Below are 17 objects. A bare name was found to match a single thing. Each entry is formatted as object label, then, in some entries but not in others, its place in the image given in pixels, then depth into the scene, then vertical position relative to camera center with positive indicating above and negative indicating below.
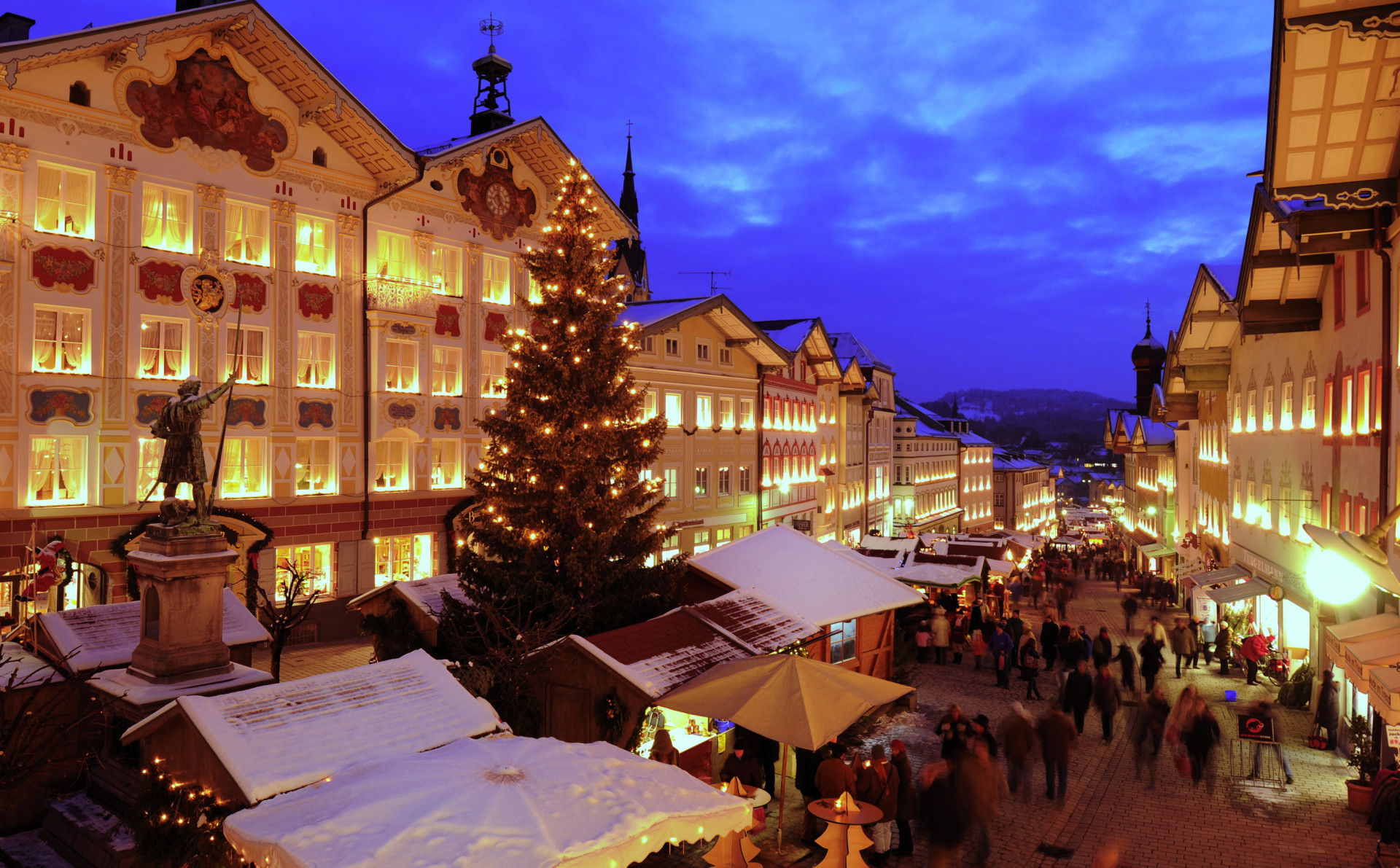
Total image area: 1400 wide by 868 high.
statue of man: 11.16 -0.19
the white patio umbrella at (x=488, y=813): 5.85 -2.65
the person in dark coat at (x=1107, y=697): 15.15 -4.44
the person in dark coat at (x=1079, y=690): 15.19 -4.29
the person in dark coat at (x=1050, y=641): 20.19 -4.64
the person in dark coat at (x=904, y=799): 10.55 -4.26
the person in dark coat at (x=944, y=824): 9.83 -4.23
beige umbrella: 9.92 -3.10
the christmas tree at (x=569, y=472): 15.96 -0.76
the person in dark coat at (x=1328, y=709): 14.64 -4.46
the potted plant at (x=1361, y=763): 11.96 -4.65
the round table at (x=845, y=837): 9.53 -4.28
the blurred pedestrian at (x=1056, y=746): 12.20 -4.19
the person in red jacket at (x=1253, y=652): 19.77 -4.77
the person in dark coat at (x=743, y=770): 11.01 -4.09
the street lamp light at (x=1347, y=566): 6.78 -1.08
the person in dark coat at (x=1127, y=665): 18.97 -4.93
